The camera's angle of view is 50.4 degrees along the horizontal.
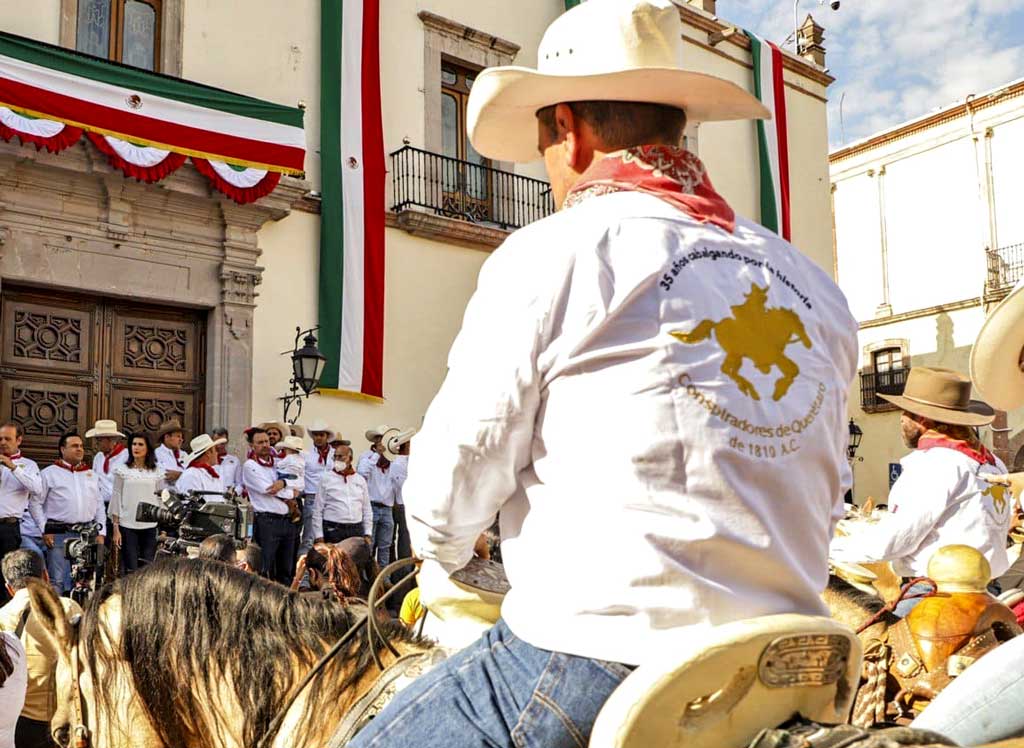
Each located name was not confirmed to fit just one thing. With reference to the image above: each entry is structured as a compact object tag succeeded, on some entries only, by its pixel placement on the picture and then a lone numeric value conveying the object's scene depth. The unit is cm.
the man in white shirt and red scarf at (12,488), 985
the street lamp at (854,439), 2494
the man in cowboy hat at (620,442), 157
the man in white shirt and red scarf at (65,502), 1030
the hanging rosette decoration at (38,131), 1127
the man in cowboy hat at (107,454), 1123
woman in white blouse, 1086
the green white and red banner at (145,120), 1134
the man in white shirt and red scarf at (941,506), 443
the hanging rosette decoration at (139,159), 1215
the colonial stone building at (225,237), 1247
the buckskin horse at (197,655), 269
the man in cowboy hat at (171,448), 1155
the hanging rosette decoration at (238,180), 1304
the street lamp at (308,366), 1298
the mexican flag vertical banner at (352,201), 1430
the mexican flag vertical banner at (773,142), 2036
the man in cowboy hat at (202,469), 1106
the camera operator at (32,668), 506
